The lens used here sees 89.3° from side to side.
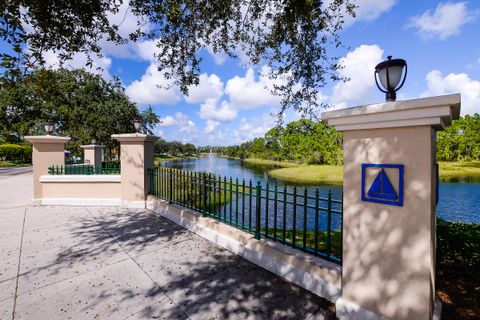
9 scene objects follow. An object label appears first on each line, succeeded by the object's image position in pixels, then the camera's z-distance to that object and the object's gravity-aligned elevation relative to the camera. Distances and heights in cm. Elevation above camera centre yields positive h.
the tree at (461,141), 4706 +267
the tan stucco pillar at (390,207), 262 -61
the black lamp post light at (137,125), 868 +109
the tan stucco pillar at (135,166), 848 -38
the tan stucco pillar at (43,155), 933 +2
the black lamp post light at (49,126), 1081 +132
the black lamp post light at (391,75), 279 +94
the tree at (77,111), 2164 +431
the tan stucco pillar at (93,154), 1588 +9
